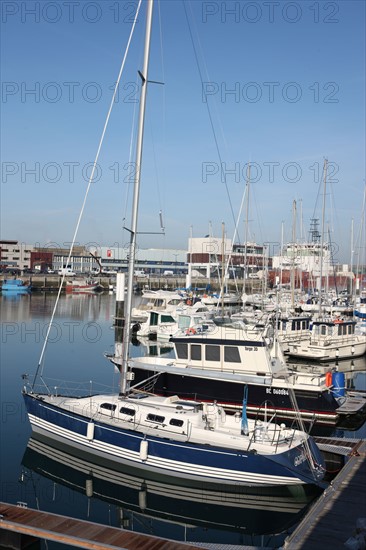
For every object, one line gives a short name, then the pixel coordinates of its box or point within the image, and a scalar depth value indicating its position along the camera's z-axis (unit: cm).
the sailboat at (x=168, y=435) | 1404
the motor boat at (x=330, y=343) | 3469
